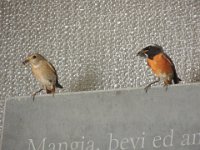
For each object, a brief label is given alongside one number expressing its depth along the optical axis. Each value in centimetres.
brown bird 245
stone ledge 225
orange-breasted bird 235
